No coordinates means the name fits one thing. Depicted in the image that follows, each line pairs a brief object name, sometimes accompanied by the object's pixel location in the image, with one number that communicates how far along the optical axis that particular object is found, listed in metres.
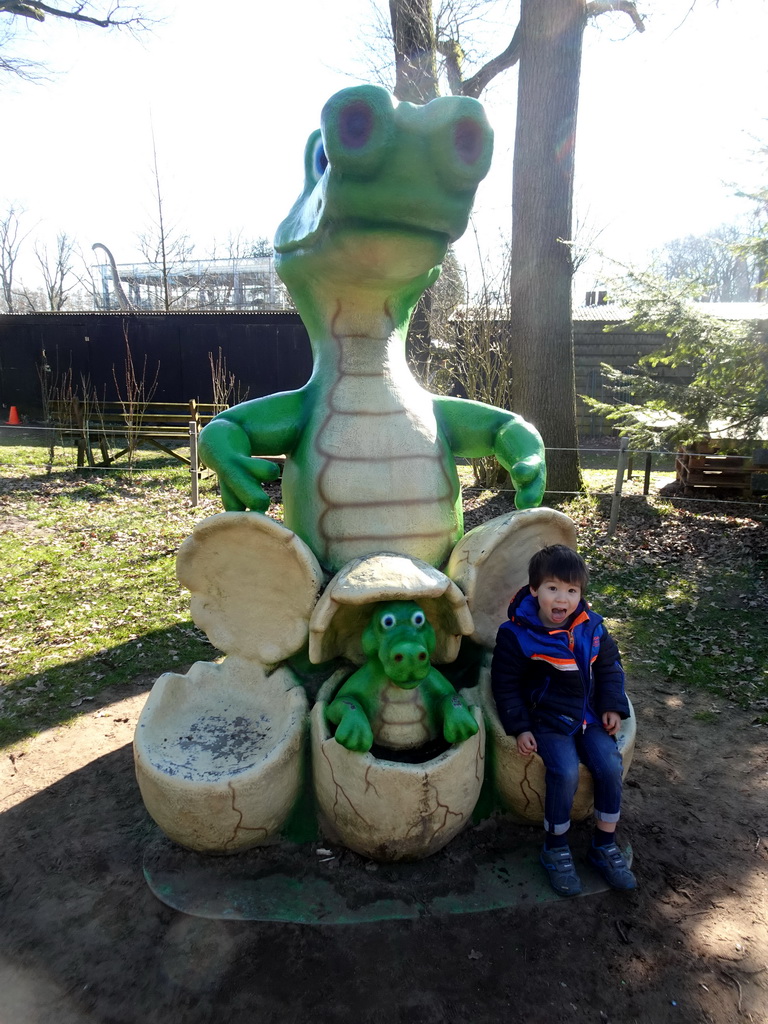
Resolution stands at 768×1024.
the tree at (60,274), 32.16
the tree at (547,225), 7.36
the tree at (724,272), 34.22
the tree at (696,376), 6.99
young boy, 2.11
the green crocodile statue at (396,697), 1.97
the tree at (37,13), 12.10
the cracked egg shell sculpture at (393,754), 1.96
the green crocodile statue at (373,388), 1.99
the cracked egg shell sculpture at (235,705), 2.07
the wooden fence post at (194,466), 8.43
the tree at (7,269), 35.58
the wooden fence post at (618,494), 7.11
